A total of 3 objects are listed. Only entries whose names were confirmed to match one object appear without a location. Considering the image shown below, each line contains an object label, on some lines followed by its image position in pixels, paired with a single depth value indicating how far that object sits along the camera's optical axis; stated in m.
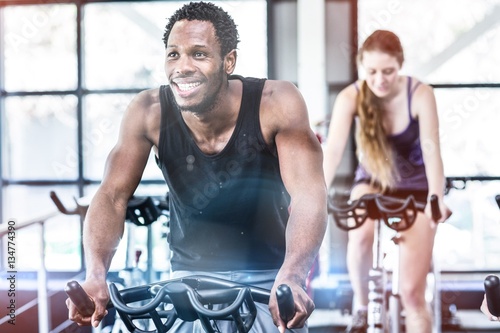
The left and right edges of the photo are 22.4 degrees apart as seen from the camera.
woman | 4.28
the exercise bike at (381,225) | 4.40
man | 3.54
